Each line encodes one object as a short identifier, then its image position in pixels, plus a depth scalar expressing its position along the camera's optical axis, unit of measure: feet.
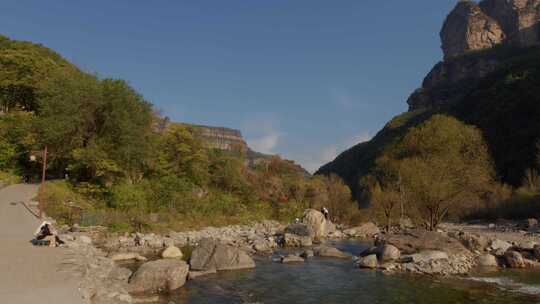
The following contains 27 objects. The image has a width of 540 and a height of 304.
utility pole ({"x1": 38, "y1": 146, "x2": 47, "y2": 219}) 92.02
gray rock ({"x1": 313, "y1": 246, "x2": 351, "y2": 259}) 85.05
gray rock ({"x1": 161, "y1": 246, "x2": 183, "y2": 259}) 75.46
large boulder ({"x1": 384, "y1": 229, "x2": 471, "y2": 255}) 76.07
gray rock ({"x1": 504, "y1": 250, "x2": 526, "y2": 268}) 69.82
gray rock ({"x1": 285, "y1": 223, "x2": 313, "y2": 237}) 108.27
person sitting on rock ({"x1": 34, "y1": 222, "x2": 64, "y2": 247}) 64.54
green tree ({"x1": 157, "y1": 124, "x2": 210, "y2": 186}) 155.22
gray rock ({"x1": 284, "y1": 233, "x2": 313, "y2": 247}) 104.70
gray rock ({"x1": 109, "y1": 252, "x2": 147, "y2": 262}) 70.74
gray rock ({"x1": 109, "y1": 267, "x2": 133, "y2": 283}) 52.69
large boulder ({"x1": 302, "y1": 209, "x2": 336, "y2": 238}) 127.44
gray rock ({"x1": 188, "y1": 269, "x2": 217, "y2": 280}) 60.34
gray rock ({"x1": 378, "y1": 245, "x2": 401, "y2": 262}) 75.20
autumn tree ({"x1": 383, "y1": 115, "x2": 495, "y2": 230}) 99.09
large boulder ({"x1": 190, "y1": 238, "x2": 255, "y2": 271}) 65.72
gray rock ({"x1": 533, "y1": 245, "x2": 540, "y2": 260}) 74.33
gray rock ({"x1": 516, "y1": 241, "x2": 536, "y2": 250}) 78.90
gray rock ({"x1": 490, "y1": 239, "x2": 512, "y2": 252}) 82.28
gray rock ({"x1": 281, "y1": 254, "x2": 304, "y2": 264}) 78.07
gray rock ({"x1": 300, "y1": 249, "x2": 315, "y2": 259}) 84.24
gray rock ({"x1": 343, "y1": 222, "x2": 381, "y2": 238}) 134.82
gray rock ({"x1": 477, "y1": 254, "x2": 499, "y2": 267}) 71.05
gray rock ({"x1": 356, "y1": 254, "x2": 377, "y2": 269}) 71.05
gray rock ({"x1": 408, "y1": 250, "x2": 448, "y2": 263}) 69.87
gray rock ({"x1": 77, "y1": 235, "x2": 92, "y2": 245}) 77.67
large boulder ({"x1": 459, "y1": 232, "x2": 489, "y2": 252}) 82.89
